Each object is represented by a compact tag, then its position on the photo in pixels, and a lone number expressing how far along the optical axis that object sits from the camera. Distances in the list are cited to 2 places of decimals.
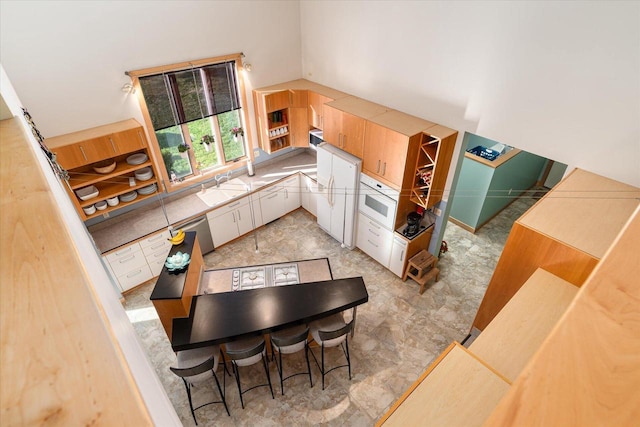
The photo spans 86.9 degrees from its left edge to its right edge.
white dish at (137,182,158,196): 4.96
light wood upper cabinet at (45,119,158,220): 4.11
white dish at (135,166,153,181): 4.83
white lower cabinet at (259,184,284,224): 5.96
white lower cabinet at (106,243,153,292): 4.66
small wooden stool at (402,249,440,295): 4.89
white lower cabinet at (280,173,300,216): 6.20
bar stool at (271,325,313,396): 3.51
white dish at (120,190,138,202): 4.79
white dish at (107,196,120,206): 4.66
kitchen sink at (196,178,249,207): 5.51
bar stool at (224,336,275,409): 3.39
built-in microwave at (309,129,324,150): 5.83
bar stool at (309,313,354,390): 3.55
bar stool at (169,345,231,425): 3.27
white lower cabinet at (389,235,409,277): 4.87
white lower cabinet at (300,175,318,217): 6.10
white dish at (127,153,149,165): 4.66
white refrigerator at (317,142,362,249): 5.03
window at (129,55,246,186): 4.73
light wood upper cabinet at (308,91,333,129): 5.43
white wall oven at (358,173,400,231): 4.70
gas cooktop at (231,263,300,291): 4.07
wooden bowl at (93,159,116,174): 4.45
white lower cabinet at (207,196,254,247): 5.48
